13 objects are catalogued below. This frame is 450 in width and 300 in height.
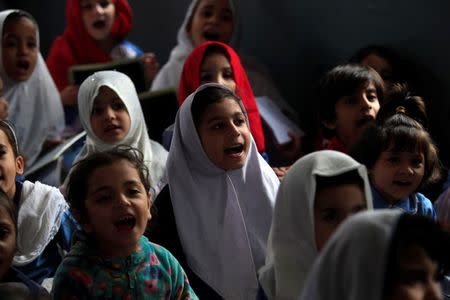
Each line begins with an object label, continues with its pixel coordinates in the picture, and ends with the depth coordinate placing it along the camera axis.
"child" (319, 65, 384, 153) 5.06
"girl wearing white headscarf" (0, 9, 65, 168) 6.10
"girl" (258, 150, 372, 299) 3.24
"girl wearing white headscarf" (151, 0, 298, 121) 6.32
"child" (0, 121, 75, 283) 4.02
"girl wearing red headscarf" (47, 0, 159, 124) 6.84
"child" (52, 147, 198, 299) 3.44
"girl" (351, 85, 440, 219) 4.14
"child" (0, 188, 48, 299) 3.41
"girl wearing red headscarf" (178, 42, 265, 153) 5.36
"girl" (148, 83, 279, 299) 4.11
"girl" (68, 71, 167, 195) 5.09
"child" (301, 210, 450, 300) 2.46
